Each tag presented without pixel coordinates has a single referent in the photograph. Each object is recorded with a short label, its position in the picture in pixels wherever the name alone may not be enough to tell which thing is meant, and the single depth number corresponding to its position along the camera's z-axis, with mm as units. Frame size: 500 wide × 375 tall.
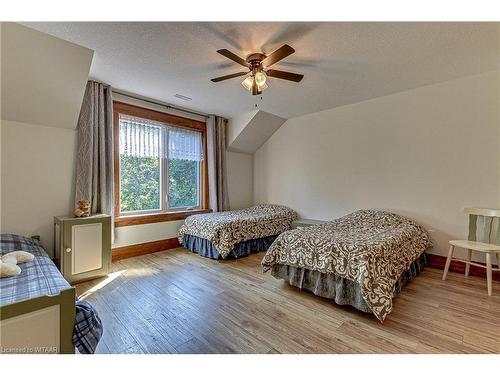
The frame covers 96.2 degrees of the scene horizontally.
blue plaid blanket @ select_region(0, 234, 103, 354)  1250
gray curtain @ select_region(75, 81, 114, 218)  2918
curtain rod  3356
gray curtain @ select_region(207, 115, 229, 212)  4406
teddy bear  2707
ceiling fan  2094
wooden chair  2498
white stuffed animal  1517
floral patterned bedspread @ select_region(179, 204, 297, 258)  3334
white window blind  3518
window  3482
